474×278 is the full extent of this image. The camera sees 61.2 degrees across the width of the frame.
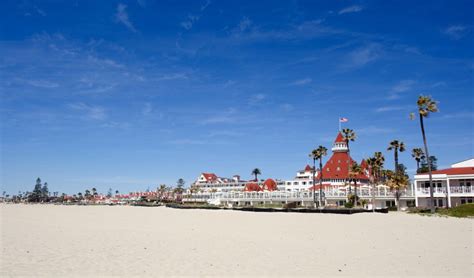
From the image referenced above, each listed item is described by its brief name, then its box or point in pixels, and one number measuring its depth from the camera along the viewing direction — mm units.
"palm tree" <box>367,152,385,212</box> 69250
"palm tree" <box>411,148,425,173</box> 85625
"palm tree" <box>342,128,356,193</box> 81125
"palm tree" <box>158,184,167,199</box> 174050
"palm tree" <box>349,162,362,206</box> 69362
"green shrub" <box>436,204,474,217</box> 39688
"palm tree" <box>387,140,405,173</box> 70500
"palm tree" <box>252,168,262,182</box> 187625
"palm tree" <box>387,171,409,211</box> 60972
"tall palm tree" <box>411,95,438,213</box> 55219
